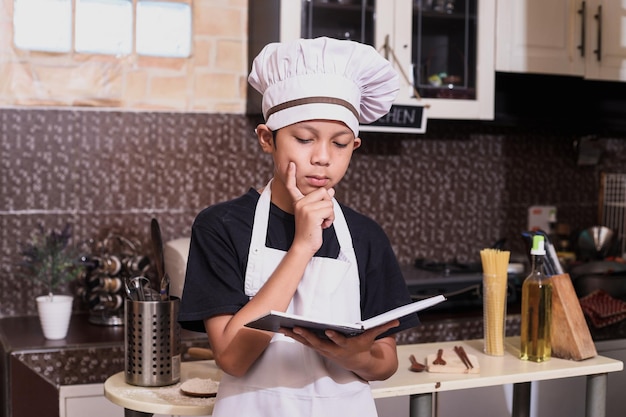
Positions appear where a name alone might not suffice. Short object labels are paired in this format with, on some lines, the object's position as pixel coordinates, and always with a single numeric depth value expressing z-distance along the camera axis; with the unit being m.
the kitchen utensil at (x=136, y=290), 1.87
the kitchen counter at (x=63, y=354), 2.31
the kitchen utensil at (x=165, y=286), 1.93
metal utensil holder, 1.81
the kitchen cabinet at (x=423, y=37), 2.79
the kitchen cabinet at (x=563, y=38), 3.02
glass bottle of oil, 2.08
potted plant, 2.43
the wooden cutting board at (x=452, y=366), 1.96
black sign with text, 2.88
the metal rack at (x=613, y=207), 3.59
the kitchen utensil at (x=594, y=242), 3.39
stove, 2.84
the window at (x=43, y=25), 2.69
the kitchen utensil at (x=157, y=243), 2.16
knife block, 2.09
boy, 1.41
